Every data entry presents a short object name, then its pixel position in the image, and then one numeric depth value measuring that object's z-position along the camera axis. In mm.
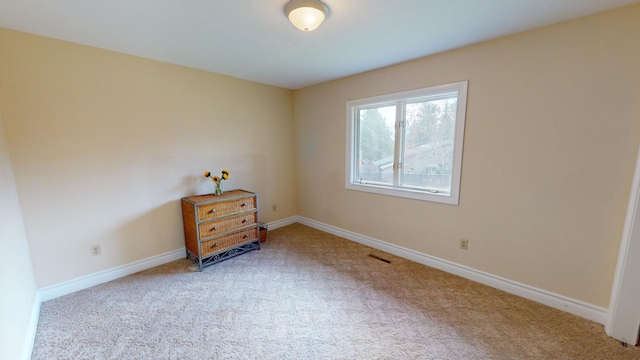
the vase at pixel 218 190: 2998
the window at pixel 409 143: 2480
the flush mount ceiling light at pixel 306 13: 1558
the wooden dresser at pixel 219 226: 2697
